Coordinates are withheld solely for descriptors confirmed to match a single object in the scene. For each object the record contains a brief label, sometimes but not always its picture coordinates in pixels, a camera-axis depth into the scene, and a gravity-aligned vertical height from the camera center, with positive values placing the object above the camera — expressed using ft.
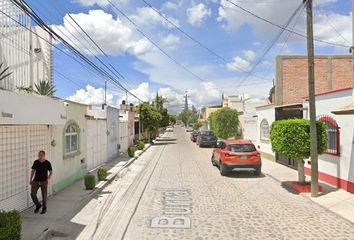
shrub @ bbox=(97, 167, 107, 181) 54.85 -5.52
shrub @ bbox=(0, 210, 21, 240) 23.27 -5.36
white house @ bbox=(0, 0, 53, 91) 41.65 +9.79
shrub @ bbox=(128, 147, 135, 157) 95.15 -4.48
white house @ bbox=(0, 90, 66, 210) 32.60 -0.40
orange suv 60.34 -3.92
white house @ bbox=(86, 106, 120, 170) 69.46 -0.48
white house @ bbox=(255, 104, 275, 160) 85.87 +0.91
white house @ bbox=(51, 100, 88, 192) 46.59 -1.61
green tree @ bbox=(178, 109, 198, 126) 536.50 +21.10
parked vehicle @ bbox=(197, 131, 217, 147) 135.33 -2.74
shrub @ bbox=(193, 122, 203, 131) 319.64 +5.04
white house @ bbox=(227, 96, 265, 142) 107.08 +2.58
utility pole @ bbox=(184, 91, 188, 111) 454.40 +34.12
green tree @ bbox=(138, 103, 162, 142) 162.71 +6.36
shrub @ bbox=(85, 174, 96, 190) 46.68 -5.61
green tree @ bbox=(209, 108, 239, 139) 133.59 +2.84
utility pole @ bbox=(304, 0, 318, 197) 42.73 +2.04
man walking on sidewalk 34.73 -3.76
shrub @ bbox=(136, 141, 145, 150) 122.62 -3.99
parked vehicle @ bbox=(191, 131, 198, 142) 179.52 -1.85
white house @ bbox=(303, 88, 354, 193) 44.96 -1.35
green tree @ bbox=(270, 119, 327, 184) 45.14 -0.96
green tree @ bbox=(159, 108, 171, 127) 214.07 +8.28
